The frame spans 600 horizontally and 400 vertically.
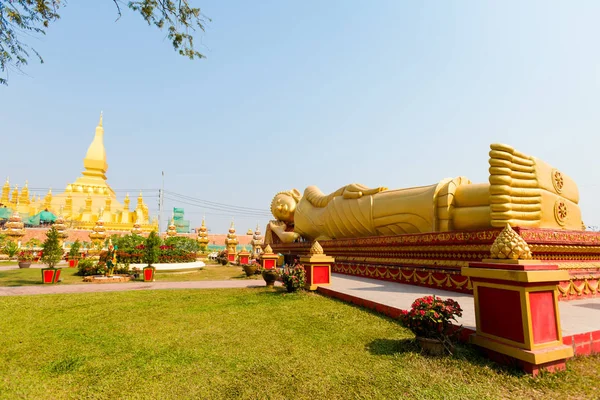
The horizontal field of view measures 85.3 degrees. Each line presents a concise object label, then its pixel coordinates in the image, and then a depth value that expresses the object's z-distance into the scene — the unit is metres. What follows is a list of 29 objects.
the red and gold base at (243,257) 24.64
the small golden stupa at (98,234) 30.45
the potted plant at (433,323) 4.19
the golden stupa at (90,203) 43.81
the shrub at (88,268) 14.49
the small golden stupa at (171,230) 33.06
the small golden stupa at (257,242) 31.17
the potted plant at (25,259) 19.52
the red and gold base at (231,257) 27.63
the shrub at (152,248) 14.60
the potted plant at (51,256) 11.81
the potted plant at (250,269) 14.42
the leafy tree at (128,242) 18.23
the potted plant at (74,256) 20.52
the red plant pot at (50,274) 11.79
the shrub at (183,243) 21.26
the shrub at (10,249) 24.48
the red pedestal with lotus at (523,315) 3.68
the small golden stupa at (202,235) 33.81
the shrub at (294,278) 8.96
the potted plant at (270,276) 10.36
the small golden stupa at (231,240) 29.70
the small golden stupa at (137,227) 35.22
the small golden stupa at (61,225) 30.30
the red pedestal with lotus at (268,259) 16.04
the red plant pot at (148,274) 13.03
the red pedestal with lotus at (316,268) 9.20
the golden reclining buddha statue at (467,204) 8.05
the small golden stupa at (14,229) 30.23
